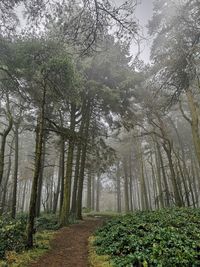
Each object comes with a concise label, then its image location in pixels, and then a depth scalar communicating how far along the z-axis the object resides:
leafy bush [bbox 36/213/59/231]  13.49
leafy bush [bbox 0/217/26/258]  7.92
